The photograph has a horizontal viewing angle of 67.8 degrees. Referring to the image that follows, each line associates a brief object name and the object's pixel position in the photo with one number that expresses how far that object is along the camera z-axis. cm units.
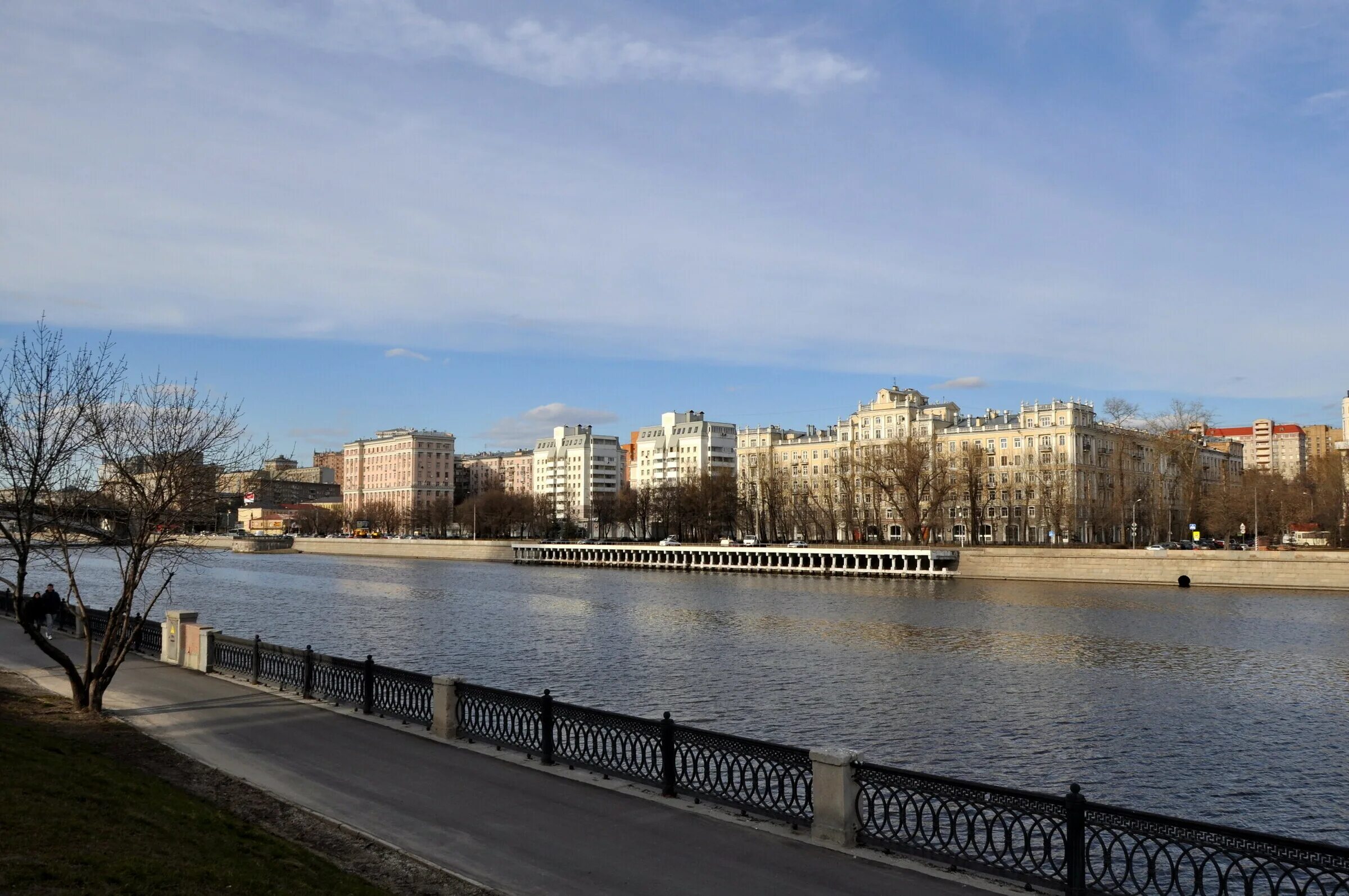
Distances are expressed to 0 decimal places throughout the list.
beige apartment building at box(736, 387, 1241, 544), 10288
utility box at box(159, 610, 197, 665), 2498
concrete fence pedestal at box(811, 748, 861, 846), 1107
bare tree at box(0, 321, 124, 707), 1808
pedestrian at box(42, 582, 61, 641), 3061
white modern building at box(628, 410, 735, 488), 18512
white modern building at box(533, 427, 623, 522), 18238
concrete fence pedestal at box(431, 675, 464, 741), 1617
